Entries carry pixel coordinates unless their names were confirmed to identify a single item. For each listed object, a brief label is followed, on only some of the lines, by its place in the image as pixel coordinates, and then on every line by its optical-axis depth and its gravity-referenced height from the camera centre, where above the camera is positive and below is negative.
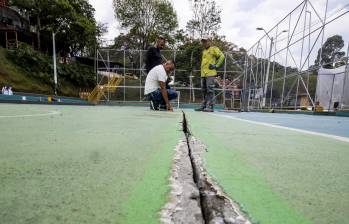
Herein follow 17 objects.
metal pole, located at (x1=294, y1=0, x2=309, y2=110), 10.11 +1.10
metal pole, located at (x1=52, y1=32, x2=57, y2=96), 21.38 +1.01
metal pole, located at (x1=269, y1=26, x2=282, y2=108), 12.41 +0.36
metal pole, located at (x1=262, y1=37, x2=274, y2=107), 12.75 +0.62
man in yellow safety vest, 6.43 +0.59
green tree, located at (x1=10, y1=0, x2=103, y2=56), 27.05 +6.52
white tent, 8.01 +0.21
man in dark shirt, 6.57 +0.73
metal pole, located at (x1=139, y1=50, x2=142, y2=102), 19.60 +0.87
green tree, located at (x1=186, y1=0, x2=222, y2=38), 25.02 +6.12
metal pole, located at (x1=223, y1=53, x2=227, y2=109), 18.42 +1.03
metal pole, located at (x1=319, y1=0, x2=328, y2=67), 8.80 +1.92
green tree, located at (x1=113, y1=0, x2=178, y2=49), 29.25 +7.35
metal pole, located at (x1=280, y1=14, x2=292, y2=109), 11.35 +0.49
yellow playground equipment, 19.70 -0.02
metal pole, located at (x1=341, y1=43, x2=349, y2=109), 7.39 +0.58
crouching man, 5.36 +0.03
